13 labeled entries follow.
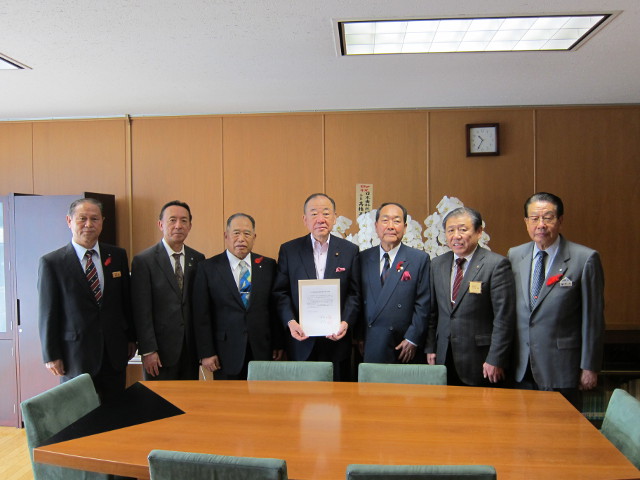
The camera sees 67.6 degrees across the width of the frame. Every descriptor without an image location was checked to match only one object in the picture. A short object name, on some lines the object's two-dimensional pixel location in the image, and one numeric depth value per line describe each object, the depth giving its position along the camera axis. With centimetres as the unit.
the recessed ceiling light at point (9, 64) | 325
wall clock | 475
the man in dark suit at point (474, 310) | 293
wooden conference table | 163
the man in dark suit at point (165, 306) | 320
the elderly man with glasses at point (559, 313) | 282
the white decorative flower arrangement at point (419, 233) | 419
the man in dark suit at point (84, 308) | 309
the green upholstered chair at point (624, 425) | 188
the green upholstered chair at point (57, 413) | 205
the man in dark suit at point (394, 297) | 313
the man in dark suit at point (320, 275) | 325
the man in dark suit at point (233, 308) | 321
